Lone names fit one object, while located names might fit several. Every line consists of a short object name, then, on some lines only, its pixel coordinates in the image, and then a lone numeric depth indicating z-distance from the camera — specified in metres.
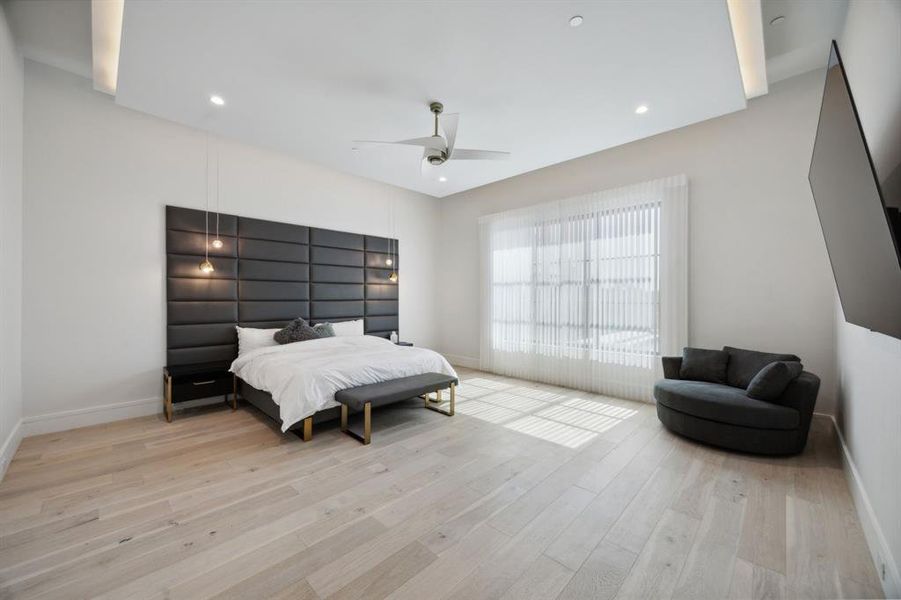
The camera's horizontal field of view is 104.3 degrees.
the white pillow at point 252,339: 4.44
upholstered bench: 3.29
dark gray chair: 2.88
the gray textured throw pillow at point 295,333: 4.64
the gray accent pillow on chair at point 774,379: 2.93
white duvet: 3.29
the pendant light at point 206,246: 4.30
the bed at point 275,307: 3.54
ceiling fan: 3.14
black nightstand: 3.77
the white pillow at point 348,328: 5.39
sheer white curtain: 4.36
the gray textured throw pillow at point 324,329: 5.01
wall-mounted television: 1.30
